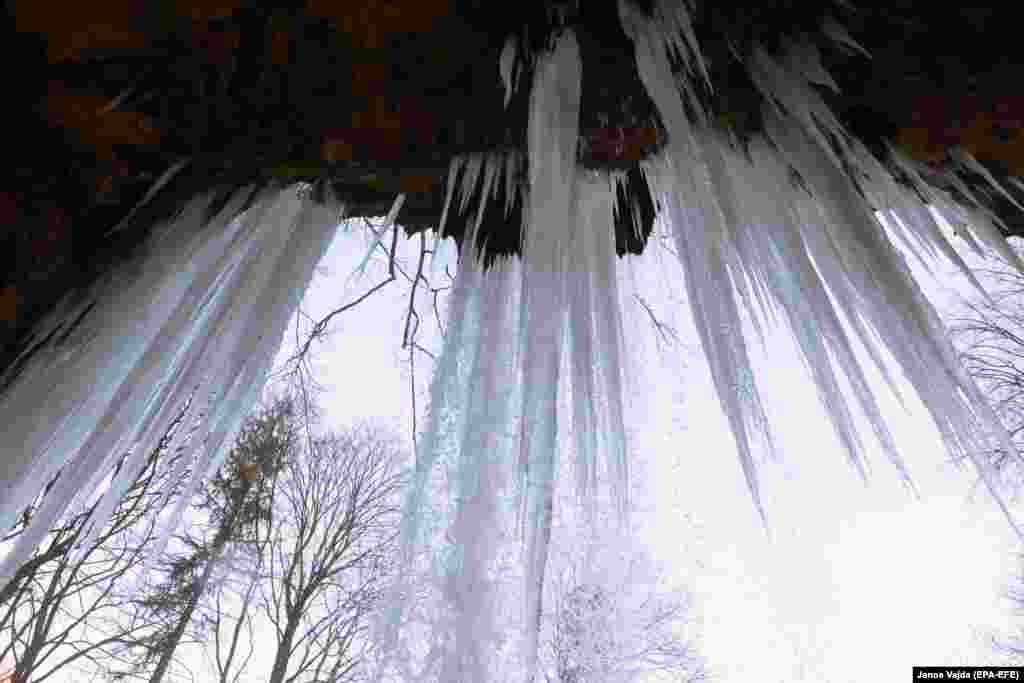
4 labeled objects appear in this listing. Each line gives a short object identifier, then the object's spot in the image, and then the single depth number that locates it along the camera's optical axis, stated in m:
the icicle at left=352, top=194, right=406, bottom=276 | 4.32
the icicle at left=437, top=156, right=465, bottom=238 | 3.81
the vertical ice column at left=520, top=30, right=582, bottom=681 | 3.27
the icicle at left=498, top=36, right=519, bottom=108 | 3.10
